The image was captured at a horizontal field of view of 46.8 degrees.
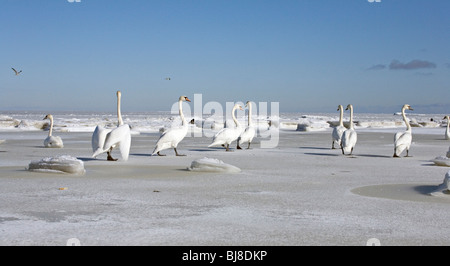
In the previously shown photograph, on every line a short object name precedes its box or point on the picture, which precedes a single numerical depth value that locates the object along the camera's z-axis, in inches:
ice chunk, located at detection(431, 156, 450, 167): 504.7
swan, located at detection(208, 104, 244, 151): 706.2
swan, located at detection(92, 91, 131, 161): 521.7
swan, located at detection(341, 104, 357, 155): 655.8
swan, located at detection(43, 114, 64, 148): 768.9
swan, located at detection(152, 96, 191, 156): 613.3
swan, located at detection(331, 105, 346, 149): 750.6
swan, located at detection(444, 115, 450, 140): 1093.4
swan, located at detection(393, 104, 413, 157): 633.0
